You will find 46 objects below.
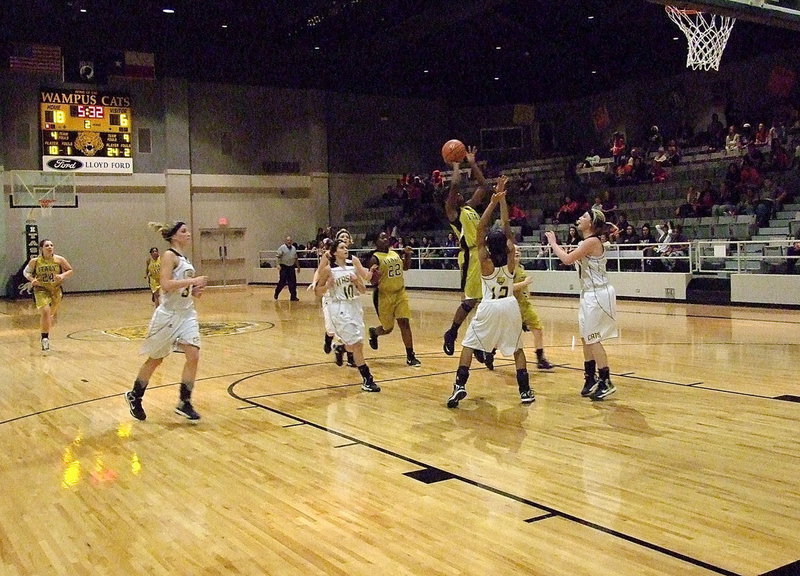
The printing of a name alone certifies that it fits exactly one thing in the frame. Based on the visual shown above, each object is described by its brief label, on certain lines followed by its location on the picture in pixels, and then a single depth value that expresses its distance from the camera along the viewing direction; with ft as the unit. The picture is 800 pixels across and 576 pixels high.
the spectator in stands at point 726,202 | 57.52
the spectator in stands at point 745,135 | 64.79
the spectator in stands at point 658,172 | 67.87
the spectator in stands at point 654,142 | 74.33
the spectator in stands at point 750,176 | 59.06
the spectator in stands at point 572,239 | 60.75
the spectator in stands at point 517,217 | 72.59
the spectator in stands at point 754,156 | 60.64
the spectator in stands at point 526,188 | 80.69
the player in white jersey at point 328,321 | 26.30
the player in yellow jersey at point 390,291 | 30.17
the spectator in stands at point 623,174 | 70.64
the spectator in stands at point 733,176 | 59.82
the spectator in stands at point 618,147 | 74.34
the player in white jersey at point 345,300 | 25.22
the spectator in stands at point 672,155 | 69.41
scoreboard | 81.76
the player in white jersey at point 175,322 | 21.54
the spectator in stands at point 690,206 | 60.34
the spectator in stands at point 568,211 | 68.95
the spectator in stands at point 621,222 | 60.75
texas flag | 82.38
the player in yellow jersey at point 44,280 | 37.68
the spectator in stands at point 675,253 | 55.77
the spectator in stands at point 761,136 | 62.95
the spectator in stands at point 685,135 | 73.43
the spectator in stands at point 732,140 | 65.74
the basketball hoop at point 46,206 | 77.25
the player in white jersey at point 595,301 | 22.59
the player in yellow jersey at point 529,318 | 28.76
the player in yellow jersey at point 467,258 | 27.55
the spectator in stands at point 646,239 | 58.90
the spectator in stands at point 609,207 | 64.27
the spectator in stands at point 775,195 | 55.62
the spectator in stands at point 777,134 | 61.75
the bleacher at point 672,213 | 53.11
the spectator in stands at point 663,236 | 56.54
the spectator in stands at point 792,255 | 48.37
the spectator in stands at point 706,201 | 59.57
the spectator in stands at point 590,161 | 77.66
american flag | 78.54
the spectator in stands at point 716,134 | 68.85
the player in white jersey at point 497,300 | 21.35
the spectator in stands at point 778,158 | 59.26
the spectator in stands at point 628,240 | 59.21
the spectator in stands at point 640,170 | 69.82
